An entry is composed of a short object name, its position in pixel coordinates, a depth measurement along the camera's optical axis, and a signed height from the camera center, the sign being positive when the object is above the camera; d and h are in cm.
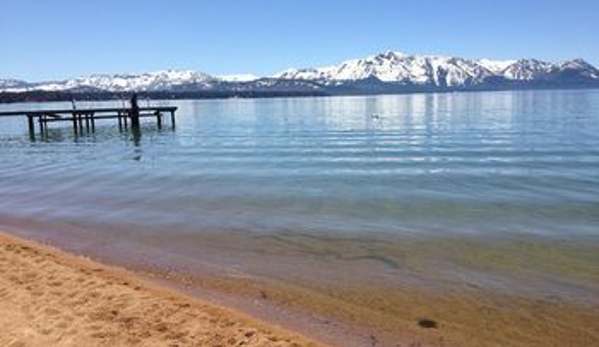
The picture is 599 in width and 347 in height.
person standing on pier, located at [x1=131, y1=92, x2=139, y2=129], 6912 -158
